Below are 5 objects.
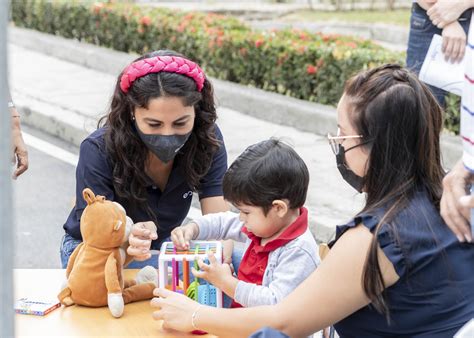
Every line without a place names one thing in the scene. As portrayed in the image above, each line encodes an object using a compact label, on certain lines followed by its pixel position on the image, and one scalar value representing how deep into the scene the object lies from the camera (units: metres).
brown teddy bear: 2.87
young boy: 2.74
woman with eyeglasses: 2.43
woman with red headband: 3.35
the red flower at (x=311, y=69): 7.86
